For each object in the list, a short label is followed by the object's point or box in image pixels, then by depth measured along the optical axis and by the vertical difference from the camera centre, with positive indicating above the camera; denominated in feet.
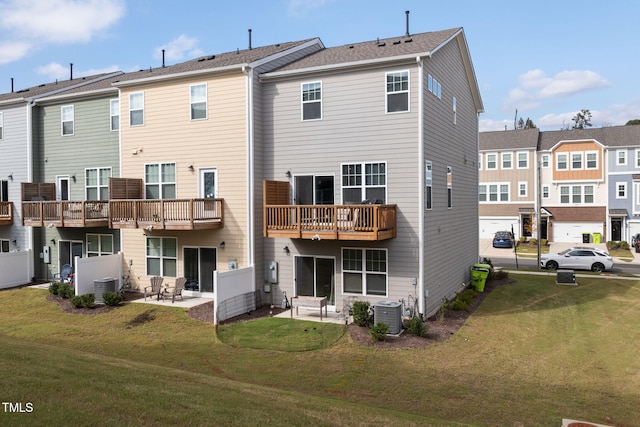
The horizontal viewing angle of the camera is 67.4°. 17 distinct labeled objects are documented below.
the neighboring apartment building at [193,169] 56.80 +5.01
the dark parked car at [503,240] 136.56 -10.24
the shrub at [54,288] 61.93 -10.08
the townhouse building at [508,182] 146.82 +6.99
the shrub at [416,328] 45.47 -11.63
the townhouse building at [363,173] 50.49 +3.85
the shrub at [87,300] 55.77 -10.51
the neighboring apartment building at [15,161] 75.41 +7.91
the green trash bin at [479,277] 68.64 -10.37
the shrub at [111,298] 56.39 -10.40
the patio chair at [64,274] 69.47 -9.43
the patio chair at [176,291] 57.98 -10.05
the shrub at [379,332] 43.48 -11.40
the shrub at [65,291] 59.93 -10.14
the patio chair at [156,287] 59.51 -9.75
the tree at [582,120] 280.10 +49.88
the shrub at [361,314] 47.39 -10.71
